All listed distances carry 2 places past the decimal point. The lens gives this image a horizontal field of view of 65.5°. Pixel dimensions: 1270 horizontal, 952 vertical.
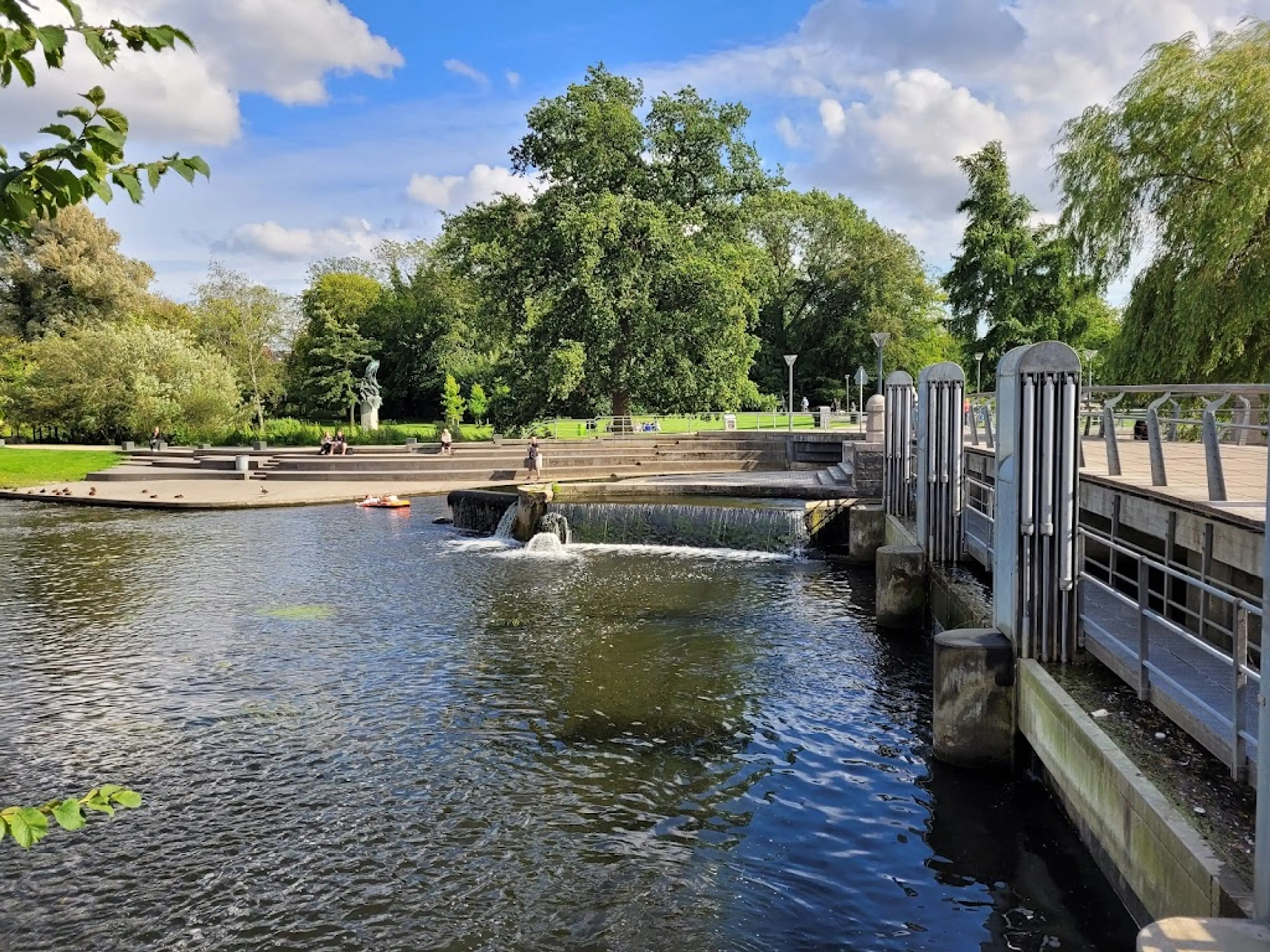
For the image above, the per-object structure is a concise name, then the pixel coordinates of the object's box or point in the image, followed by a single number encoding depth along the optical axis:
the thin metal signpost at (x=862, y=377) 41.78
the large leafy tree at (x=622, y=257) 34.81
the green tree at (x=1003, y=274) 46.94
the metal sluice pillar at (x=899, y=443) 16.64
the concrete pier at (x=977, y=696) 7.19
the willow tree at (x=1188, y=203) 17.64
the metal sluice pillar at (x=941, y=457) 12.07
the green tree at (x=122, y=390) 46.75
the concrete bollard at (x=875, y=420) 27.64
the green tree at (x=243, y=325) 56.56
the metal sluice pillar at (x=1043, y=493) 6.90
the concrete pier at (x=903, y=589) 12.26
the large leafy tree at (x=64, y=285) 56.91
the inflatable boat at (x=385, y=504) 25.31
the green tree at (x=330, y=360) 57.53
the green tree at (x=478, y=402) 55.19
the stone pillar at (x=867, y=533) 17.53
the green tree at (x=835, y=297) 58.78
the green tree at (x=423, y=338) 58.75
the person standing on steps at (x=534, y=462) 29.58
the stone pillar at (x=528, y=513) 20.47
